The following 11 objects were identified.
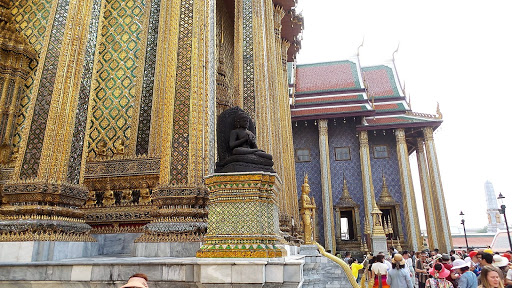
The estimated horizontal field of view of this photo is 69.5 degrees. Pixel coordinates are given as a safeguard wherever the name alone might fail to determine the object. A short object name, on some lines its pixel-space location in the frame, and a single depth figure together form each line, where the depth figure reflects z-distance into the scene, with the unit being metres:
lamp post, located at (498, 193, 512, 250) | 12.36
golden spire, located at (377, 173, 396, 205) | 15.91
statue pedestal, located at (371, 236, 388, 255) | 12.55
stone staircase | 5.84
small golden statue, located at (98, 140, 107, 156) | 5.54
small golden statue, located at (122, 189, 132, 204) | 5.07
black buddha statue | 3.18
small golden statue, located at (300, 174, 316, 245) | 8.30
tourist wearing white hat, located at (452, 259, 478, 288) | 3.59
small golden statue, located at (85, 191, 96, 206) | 5.12
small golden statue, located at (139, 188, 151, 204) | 5.00
